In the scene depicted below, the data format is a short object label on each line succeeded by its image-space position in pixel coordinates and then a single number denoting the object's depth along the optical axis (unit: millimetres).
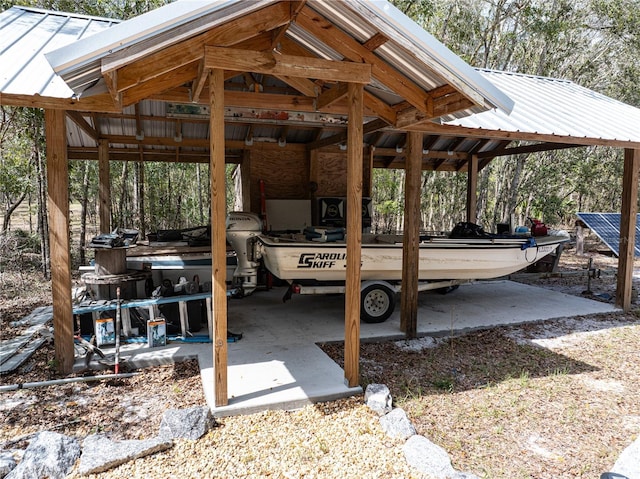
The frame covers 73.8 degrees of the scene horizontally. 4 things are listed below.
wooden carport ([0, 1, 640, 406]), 2926
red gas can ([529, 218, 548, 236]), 8203
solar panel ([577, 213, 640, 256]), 6992
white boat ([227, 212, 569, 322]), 5664
